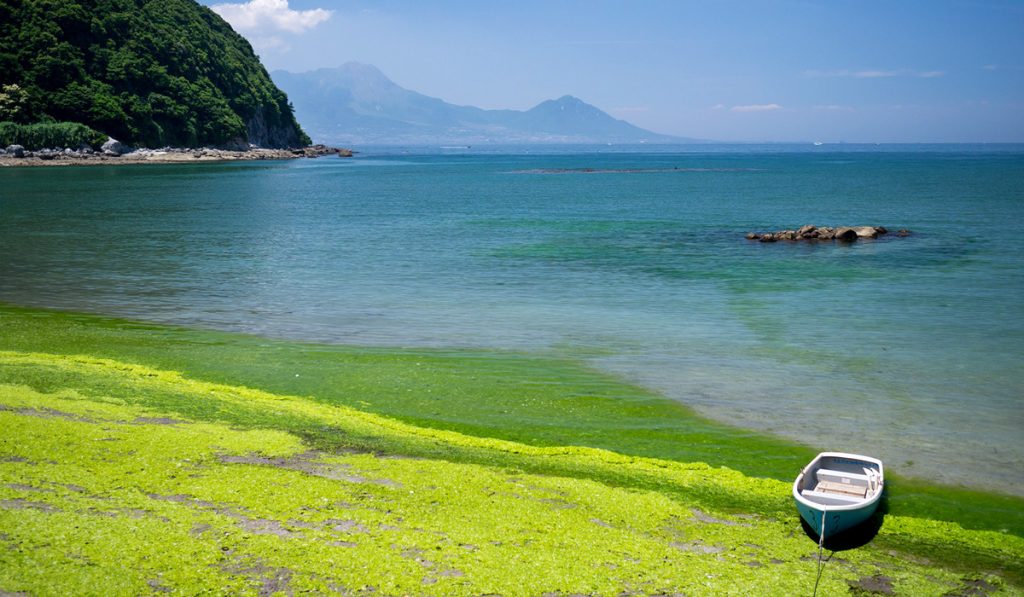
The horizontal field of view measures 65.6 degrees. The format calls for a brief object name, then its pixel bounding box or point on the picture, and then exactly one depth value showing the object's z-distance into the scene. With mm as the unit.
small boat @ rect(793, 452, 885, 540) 11438
